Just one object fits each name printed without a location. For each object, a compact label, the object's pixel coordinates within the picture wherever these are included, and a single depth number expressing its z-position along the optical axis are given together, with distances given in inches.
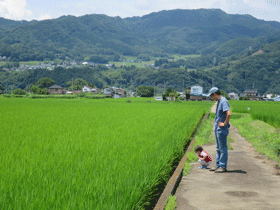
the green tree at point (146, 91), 4195.4
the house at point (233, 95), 5378.9
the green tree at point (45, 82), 4752.7
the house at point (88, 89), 4768.7
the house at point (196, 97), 3645.2
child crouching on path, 272.2
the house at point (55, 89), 4603.8
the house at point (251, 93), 4996.1
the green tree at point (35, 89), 4160.9
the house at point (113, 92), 4480.8
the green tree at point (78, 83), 4955.5
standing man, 259.0
